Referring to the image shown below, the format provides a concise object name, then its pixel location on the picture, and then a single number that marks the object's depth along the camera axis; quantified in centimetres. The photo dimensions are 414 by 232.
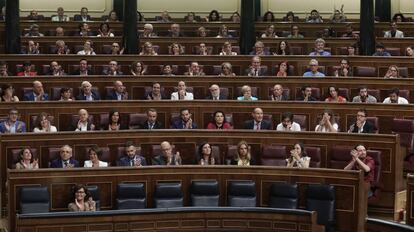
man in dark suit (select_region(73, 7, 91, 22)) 1673
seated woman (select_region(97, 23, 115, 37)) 1467
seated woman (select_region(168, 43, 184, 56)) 1323
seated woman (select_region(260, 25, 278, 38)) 1465
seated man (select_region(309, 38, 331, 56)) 1308
